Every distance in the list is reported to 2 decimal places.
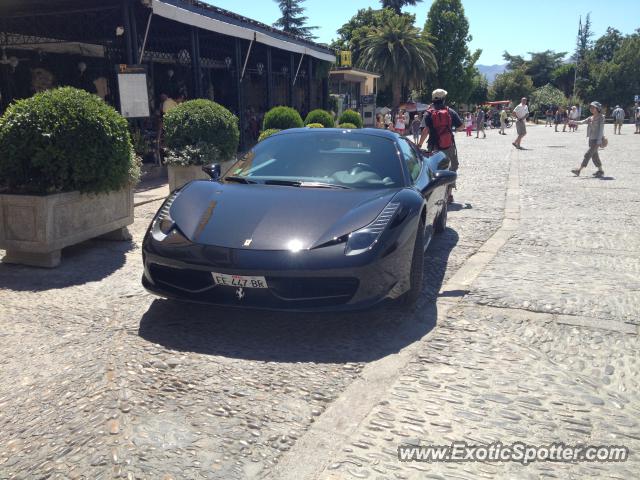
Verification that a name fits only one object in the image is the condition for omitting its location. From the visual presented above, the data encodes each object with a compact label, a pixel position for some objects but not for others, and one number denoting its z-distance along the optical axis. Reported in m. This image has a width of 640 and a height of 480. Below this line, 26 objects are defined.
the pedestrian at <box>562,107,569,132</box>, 39.13
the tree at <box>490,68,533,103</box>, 76.62
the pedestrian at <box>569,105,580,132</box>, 36.08
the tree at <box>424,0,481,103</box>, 61.34
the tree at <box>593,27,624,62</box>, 95.69
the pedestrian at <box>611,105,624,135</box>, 30.64
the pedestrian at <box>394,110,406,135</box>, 26.03
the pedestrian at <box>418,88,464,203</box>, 8.33
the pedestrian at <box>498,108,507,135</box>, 34.31
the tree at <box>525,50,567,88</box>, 101.06
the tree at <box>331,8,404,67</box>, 56.97
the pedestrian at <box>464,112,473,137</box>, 32.81
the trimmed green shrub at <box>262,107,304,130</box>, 13.57
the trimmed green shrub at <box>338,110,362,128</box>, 19.06
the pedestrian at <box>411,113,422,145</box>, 26.44
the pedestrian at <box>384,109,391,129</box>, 27.29
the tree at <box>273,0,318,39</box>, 73.69
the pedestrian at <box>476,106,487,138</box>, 30.68
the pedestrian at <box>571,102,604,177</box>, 12.02
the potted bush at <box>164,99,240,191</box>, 8.78
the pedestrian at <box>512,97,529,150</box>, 19.56
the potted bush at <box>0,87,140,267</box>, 5.03
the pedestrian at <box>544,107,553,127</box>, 54.03
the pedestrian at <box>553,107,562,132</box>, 40.04
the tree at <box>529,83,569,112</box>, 73.06
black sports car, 3.37
